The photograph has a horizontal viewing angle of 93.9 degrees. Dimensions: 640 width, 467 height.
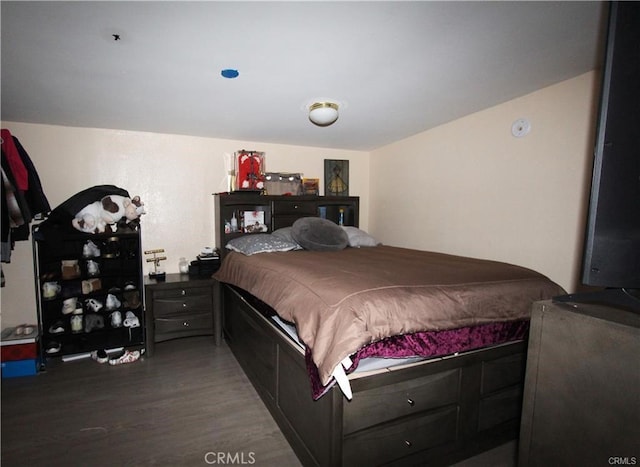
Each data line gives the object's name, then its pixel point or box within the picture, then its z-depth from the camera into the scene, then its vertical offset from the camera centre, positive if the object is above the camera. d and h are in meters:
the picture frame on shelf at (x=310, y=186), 3.75 +0.19
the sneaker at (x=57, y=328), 2.55 -1.13
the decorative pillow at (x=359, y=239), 3.20 -0.40
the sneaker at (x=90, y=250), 2.67 -0.48
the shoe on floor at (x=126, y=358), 2.60 -1.40
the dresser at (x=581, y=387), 0.73 -0.49
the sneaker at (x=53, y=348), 2.53 -1.29
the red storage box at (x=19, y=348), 2.37 -1.22
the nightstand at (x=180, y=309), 2.74 -1.04
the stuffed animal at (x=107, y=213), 2.60 -0.14
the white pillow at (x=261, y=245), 2.69 -0.41
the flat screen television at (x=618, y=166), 0.79 +0.11
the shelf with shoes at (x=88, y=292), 2.56 -0.85
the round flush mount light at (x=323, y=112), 2.25 +0.67
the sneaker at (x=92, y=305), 2.72 -0.98
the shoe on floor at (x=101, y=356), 2.62 -1.40
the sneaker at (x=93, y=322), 2.67 -1.12
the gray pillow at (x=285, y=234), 2.89 -0.33
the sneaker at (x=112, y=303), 2.74 -0.96
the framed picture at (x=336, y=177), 3.93 +0.32
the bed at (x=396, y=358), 1.26 -0.76
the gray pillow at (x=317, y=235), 2.78 -0.32
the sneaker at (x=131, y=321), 2.79 -1.14
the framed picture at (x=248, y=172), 3.33 +0.32
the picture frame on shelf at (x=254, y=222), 3.33 -0.25
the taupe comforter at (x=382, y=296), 1.23 -0.45
